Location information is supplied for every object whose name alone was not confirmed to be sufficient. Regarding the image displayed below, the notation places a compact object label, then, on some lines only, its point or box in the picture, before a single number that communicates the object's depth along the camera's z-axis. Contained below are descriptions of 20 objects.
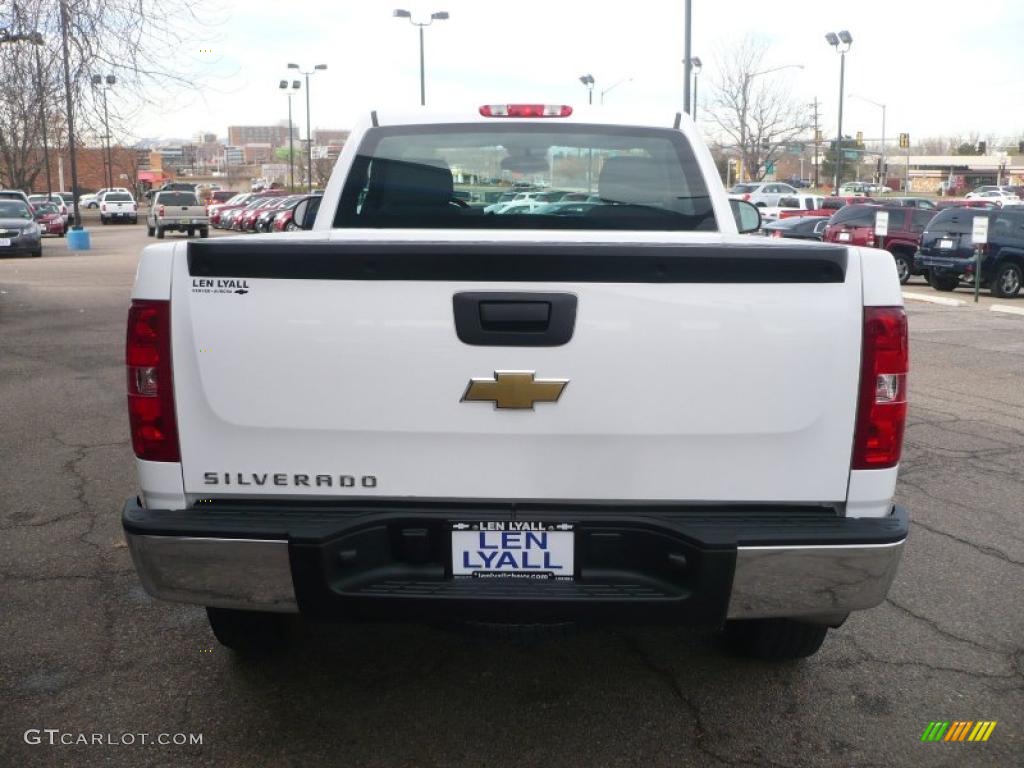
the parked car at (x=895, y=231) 22.75
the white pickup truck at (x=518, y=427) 2.76
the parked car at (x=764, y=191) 46.81
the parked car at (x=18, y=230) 26.95
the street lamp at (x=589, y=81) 53.34
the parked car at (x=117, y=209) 53.47
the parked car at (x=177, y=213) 39.69
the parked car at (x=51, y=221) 40.22
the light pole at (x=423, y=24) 41.60
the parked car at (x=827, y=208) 36.59
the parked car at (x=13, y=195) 28.97
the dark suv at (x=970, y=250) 19.64
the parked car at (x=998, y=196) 55.48
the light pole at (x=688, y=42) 24.72
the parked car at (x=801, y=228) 28.12
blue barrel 32.56
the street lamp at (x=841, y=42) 46.78
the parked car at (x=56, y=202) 43.06
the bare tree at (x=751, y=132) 63.12
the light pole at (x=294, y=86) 66.88
